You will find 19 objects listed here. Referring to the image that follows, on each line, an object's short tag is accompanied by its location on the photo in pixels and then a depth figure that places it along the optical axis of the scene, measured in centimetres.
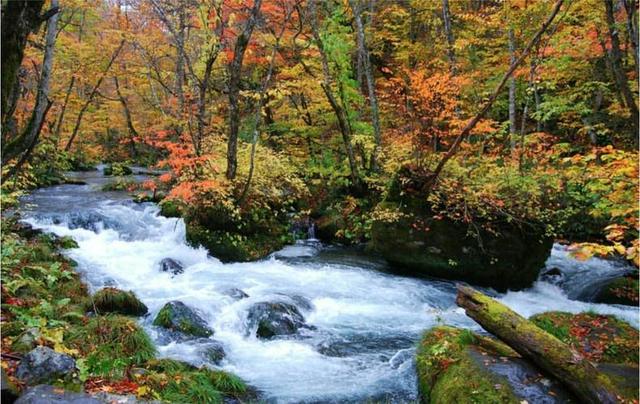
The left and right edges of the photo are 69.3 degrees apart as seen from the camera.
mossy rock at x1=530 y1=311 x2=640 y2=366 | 663
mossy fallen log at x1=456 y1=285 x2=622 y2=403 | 486
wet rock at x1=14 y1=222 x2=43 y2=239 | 1070
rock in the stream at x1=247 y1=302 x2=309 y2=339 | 784
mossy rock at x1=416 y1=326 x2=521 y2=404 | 511
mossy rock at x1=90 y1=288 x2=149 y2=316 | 779
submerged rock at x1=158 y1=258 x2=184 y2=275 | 1066
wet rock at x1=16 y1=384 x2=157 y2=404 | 379
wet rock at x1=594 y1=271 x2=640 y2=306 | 975
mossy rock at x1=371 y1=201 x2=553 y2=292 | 1086
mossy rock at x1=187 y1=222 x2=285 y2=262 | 1200
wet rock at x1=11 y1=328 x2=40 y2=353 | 486
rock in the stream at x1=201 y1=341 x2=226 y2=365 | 687
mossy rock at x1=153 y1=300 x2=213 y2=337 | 757
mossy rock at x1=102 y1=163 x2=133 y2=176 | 2115
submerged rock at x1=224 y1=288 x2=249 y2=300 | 908
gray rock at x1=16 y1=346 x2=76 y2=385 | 423
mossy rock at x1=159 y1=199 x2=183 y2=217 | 1422
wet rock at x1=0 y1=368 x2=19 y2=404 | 375
